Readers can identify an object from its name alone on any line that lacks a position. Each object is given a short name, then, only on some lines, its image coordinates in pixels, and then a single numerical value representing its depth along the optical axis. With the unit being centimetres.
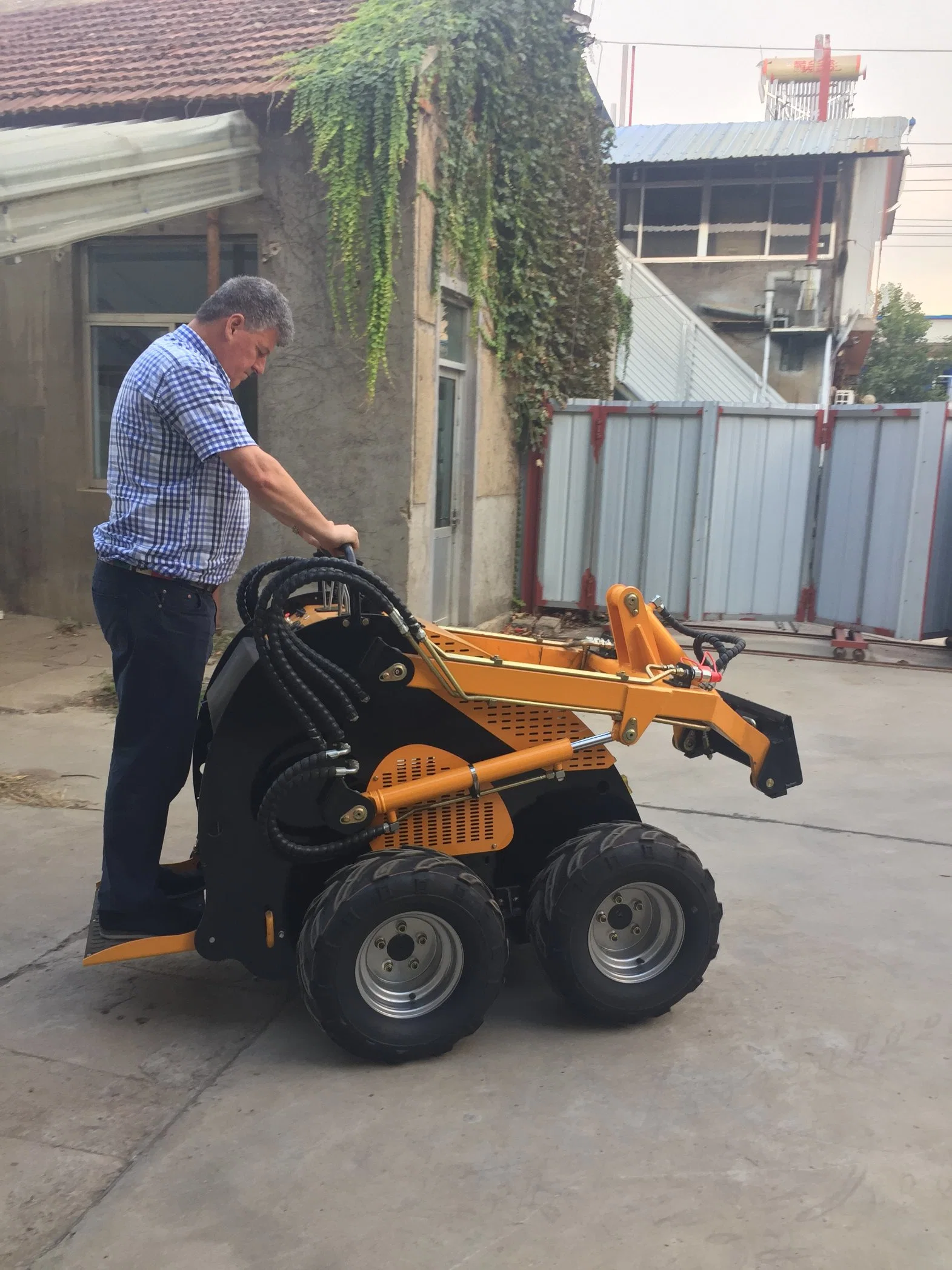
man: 316
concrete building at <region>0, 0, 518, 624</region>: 809
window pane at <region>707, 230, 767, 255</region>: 2159
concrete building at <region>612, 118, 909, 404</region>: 2070
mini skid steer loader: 298
